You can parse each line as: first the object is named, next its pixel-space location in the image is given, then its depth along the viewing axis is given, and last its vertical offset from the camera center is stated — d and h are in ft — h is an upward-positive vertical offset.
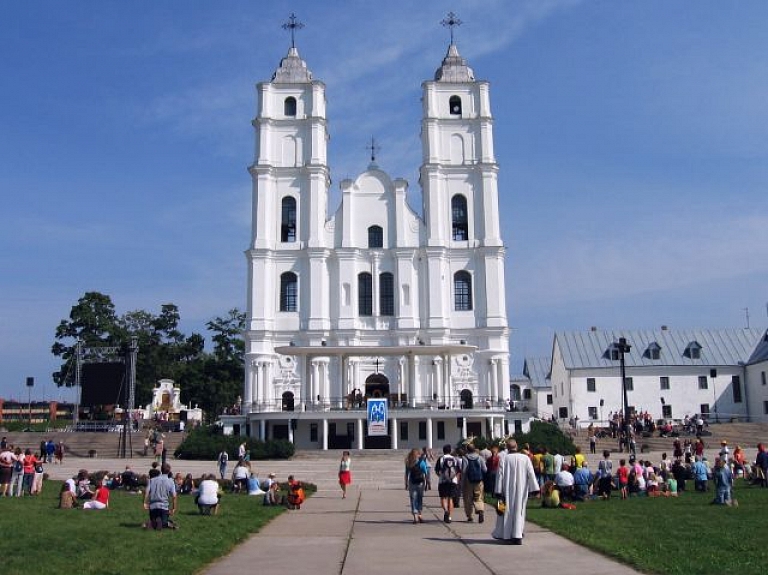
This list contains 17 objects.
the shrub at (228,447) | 145.59 -0.48
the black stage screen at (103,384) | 166.91 +12.15
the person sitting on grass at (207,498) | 62.23 -3.78
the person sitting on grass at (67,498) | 66.74 -3.88
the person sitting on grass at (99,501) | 65.64 -4.11
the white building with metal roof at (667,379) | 223.10 +15.05
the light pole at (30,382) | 252.21 +19.20
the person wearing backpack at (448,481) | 59.41 -2.85
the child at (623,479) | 78.87 -3.81
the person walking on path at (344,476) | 83.84 -3.25
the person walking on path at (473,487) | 57.97 -3.14
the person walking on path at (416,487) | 58.29 -3.11
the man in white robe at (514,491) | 45.55 -2.75
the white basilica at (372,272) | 185.06 +38.56
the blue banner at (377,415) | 145.38 +4.51
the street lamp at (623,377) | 148.05 +10.27
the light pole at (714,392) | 222.48 +11.24
